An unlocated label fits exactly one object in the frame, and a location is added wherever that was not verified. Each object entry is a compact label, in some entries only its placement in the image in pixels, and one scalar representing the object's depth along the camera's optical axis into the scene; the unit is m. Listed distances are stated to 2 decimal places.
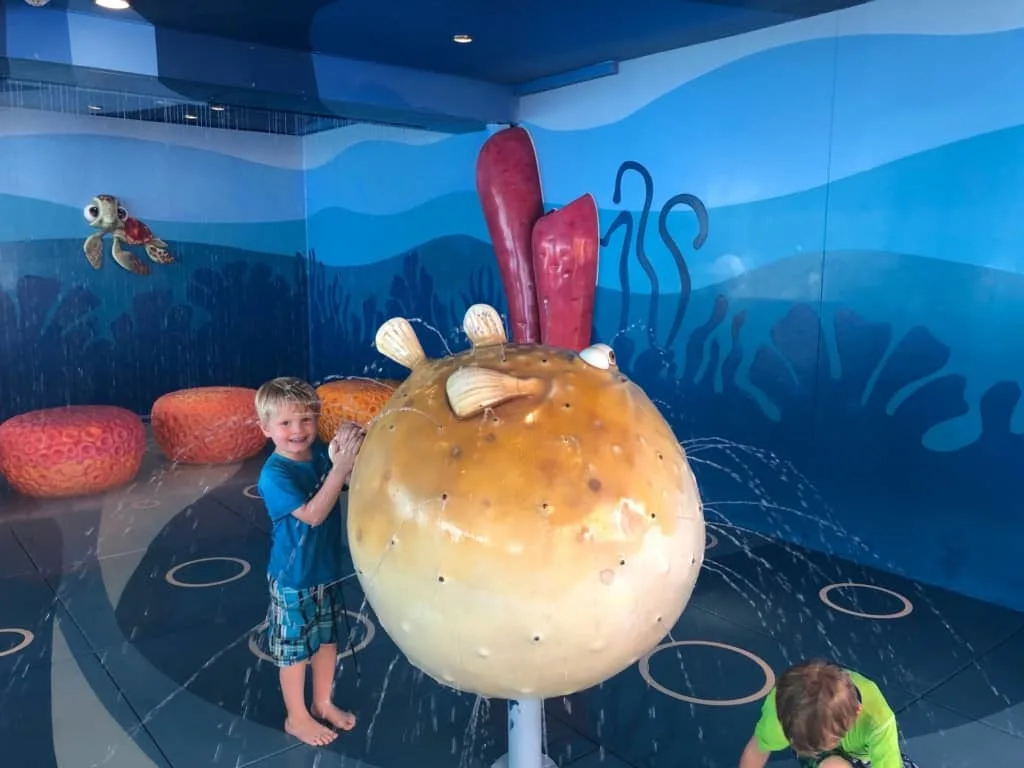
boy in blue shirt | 2.06
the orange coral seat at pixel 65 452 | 4.58
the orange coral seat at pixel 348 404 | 5.24
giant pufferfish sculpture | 1.09
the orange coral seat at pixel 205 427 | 5.30
